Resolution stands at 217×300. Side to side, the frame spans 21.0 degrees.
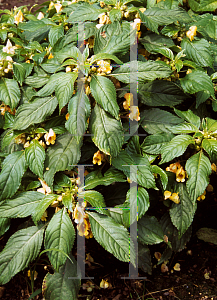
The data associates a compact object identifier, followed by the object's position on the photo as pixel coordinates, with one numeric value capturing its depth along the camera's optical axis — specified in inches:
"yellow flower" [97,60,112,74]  40.9
